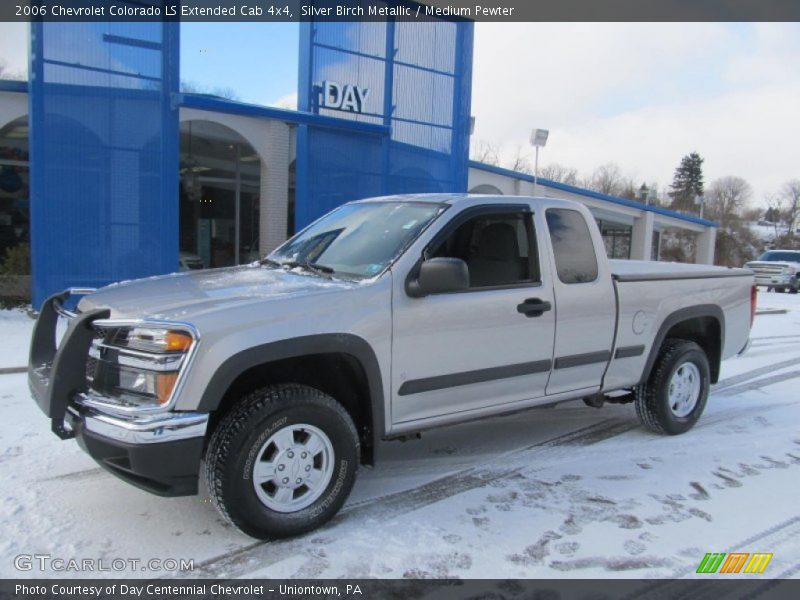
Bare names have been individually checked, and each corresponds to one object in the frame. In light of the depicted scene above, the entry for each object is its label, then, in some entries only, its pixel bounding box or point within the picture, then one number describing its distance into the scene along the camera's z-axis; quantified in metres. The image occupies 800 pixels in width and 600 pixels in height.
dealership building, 10.03
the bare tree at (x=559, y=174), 68.50
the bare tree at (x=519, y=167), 55.94
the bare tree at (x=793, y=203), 77.38
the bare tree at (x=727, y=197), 77.72
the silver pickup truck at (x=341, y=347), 3.19
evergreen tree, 88.44
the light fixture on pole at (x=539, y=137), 16.59
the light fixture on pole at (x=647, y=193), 35.72
